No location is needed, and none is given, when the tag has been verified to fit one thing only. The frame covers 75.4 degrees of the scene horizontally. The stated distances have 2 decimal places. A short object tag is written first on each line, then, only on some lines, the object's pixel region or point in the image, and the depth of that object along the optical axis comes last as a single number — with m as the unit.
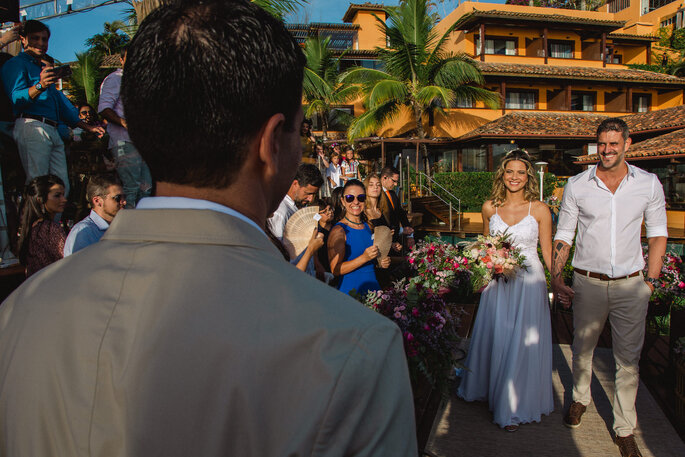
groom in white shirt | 3.67
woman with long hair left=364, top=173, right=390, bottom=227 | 6.43
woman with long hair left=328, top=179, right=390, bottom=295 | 4.43
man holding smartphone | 4.77
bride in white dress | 4.11
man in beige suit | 0.66
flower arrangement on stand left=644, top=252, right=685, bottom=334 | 5.38
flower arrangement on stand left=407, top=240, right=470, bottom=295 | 4.10
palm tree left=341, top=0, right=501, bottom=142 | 23.78
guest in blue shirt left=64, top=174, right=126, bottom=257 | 3.56
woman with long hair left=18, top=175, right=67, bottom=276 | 3.75
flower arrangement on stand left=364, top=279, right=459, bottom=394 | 2.78
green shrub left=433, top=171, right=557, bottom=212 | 23.44
